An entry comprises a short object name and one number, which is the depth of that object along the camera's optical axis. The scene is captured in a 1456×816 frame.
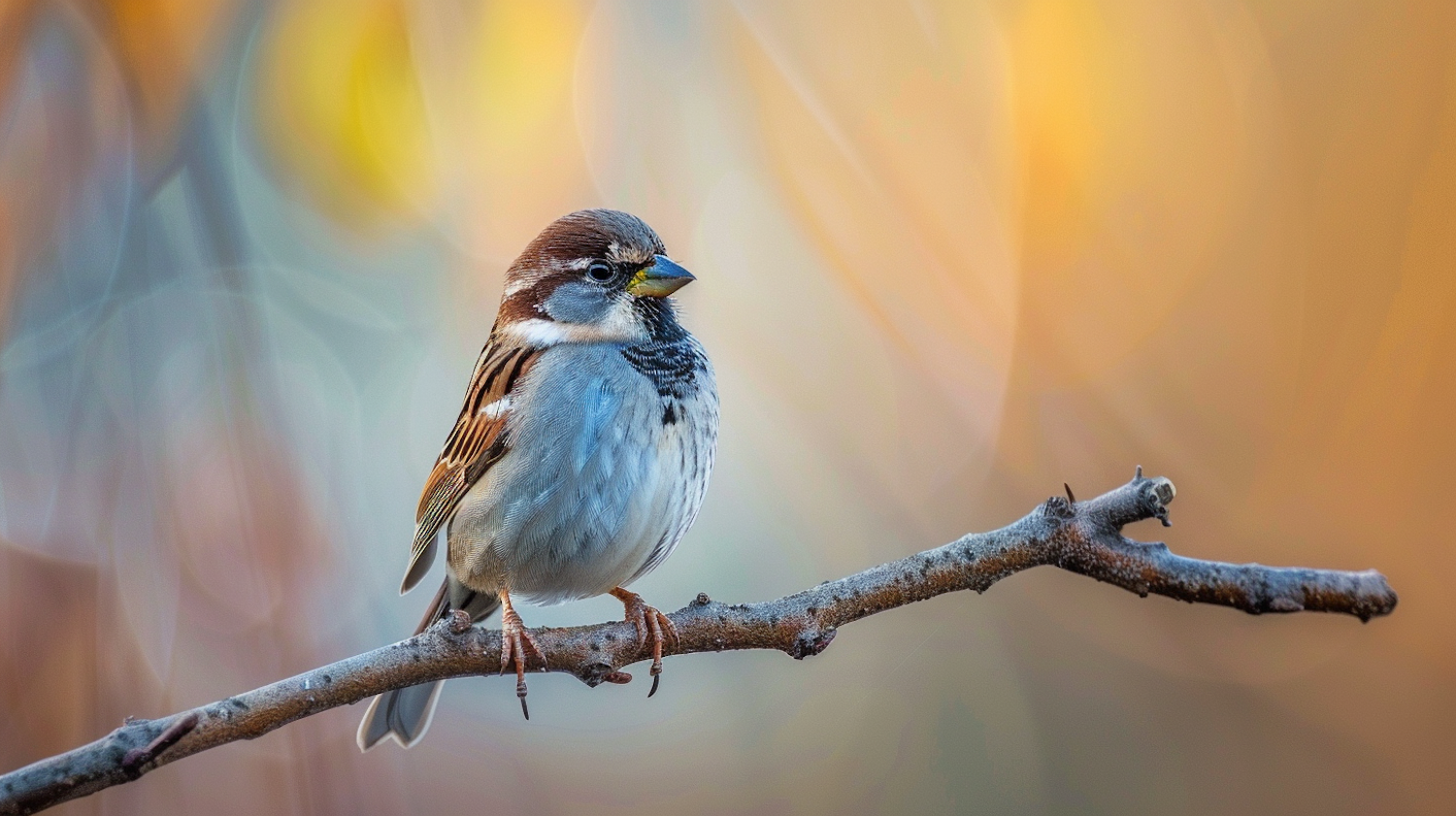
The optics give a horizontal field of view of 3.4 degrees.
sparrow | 5.15
